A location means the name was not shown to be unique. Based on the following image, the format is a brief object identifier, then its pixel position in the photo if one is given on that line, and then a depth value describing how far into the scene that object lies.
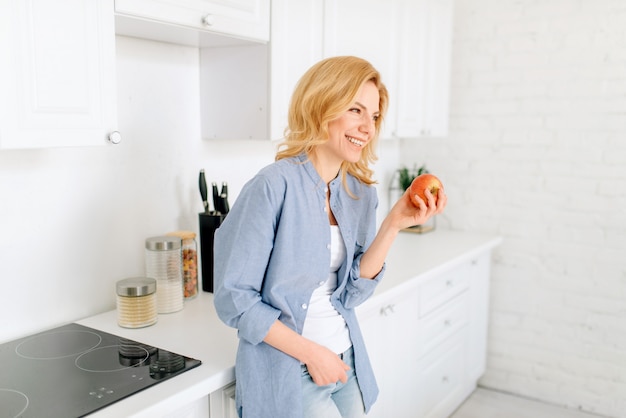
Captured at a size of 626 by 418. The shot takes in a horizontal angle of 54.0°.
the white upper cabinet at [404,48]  2.19
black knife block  1.94
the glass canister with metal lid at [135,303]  1.63
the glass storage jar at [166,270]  1.79
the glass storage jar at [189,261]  1.90
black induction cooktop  1.22
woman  1.30
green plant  3.04
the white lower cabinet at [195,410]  1.33
